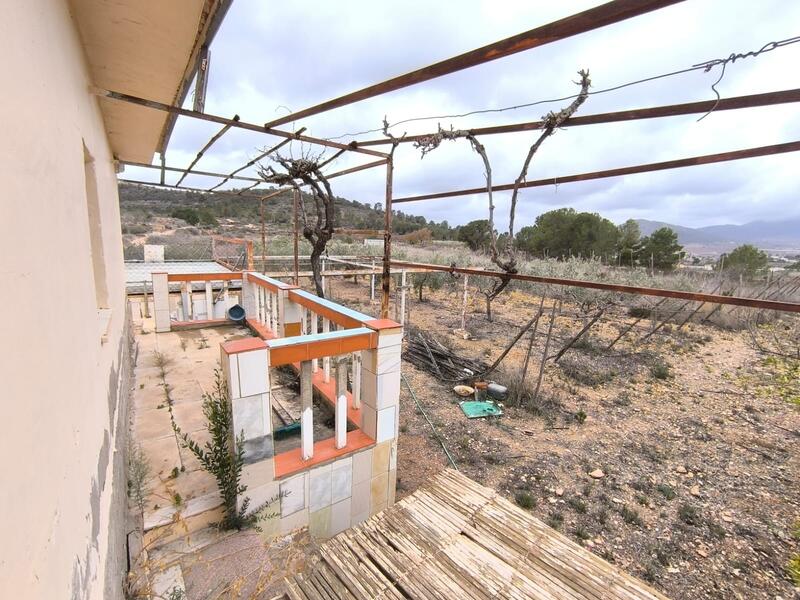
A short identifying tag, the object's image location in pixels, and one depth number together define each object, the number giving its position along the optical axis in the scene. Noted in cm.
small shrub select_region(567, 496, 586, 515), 345
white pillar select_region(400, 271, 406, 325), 695
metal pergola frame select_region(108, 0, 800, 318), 106
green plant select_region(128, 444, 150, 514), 233
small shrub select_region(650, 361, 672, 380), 670
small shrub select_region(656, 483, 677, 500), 369
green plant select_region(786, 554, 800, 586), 253
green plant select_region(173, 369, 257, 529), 208
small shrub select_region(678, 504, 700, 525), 337
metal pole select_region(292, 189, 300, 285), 440
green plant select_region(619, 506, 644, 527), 334
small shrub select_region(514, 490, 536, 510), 347
